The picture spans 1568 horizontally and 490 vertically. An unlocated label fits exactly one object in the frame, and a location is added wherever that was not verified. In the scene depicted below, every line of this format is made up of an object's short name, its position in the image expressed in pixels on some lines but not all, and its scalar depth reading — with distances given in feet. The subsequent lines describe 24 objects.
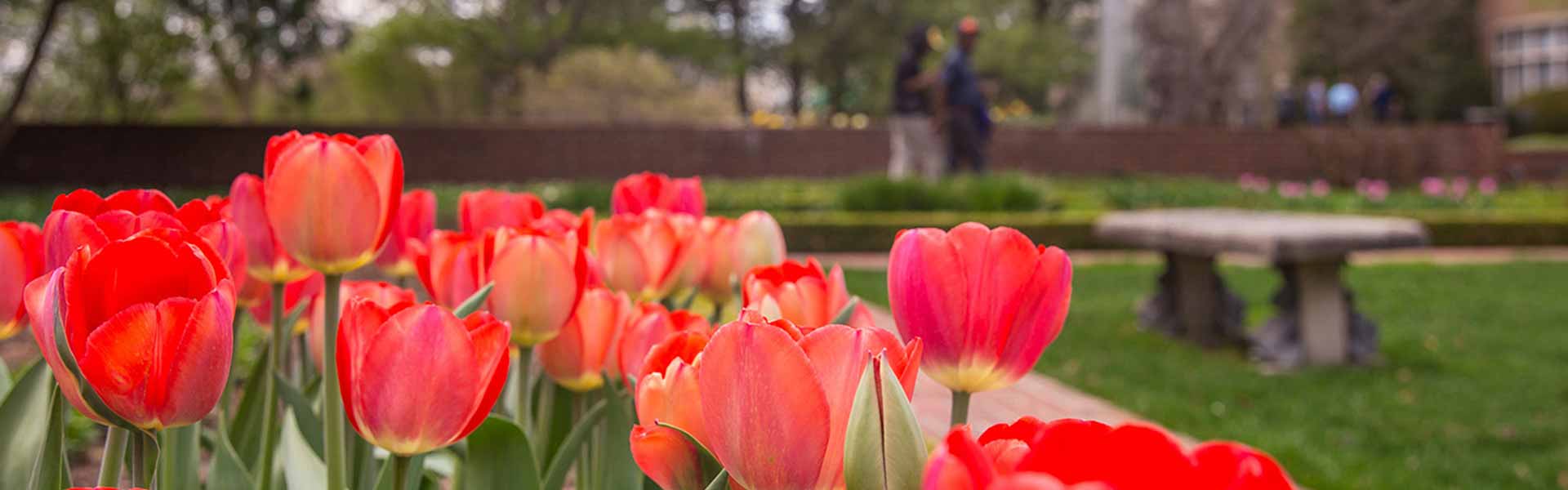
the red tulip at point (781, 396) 1.98
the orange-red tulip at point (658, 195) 5.04
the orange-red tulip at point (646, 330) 3.07
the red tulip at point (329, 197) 2.93
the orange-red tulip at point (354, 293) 3.68
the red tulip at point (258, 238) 3.61
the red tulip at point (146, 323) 2.21
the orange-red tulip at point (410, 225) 4.47
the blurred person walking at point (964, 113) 42.91
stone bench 19.04
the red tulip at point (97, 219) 2.64
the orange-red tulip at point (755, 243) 4.32
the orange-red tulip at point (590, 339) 3.42
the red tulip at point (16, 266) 3.01
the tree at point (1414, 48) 111.55
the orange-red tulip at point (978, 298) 2.56
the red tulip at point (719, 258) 4.35
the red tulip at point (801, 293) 2.93
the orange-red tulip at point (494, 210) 4.59
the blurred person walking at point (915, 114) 44.37
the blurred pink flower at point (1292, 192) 49.53
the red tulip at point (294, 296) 4.21
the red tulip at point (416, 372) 2.35
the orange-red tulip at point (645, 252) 4.08
